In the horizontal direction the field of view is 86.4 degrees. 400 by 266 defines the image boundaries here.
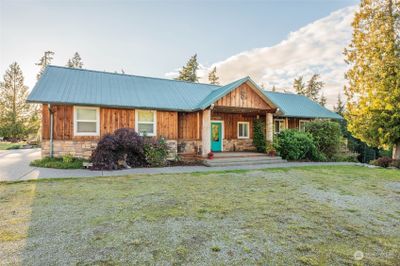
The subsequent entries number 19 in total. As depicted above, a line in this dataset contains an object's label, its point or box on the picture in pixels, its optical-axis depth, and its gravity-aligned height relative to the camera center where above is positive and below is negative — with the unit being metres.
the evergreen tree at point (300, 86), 38.53 +9.10
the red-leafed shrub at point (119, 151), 10.01 -0.76
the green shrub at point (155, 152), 10.98 -0.85
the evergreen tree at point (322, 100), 37.75 +6.34
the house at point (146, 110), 10.91 +1.56
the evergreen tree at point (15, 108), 32.17 +4.33
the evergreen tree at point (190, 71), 37.47 +11.51
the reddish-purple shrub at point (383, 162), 14.14 -1.76
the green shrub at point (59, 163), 9.87 -1.28
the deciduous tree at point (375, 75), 13.44 +4.06
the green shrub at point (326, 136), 15.11 -0.02
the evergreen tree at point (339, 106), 29.85 +4.31
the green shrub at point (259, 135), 15.50 +0.05
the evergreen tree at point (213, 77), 42.97 +11.93
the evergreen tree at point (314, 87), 37.94 +8.71
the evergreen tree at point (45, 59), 36.00 +13.06
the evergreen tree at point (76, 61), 40.36 +14.34
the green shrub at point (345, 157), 15.50 -1.59
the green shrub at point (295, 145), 14.03 -0.63
